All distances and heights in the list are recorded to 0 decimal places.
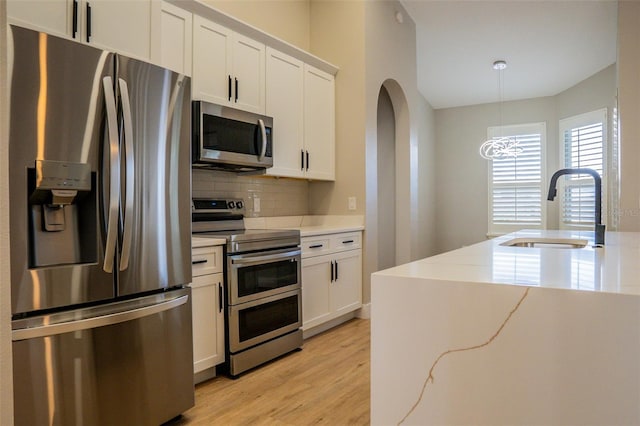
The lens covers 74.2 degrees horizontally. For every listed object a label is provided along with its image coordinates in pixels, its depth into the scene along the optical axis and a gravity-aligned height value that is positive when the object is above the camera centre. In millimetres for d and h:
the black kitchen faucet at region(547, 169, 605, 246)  1892 +57
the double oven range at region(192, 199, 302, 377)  2521 -516
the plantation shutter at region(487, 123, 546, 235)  7027 +377
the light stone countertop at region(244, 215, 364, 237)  3463 -140
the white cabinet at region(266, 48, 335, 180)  3416 +786
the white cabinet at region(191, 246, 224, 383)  2332 -578
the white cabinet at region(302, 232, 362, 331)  3242 -577
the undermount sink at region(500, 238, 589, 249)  2262 -202
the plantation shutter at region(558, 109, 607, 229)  5801 +663
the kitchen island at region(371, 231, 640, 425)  786 -287
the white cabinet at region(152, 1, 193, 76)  2578 +1071
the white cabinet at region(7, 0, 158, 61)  1874 +914
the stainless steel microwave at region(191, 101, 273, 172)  2672 +472
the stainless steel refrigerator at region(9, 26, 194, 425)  1485 -110
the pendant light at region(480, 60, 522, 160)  5766 +833
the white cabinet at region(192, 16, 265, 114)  2801 +999
